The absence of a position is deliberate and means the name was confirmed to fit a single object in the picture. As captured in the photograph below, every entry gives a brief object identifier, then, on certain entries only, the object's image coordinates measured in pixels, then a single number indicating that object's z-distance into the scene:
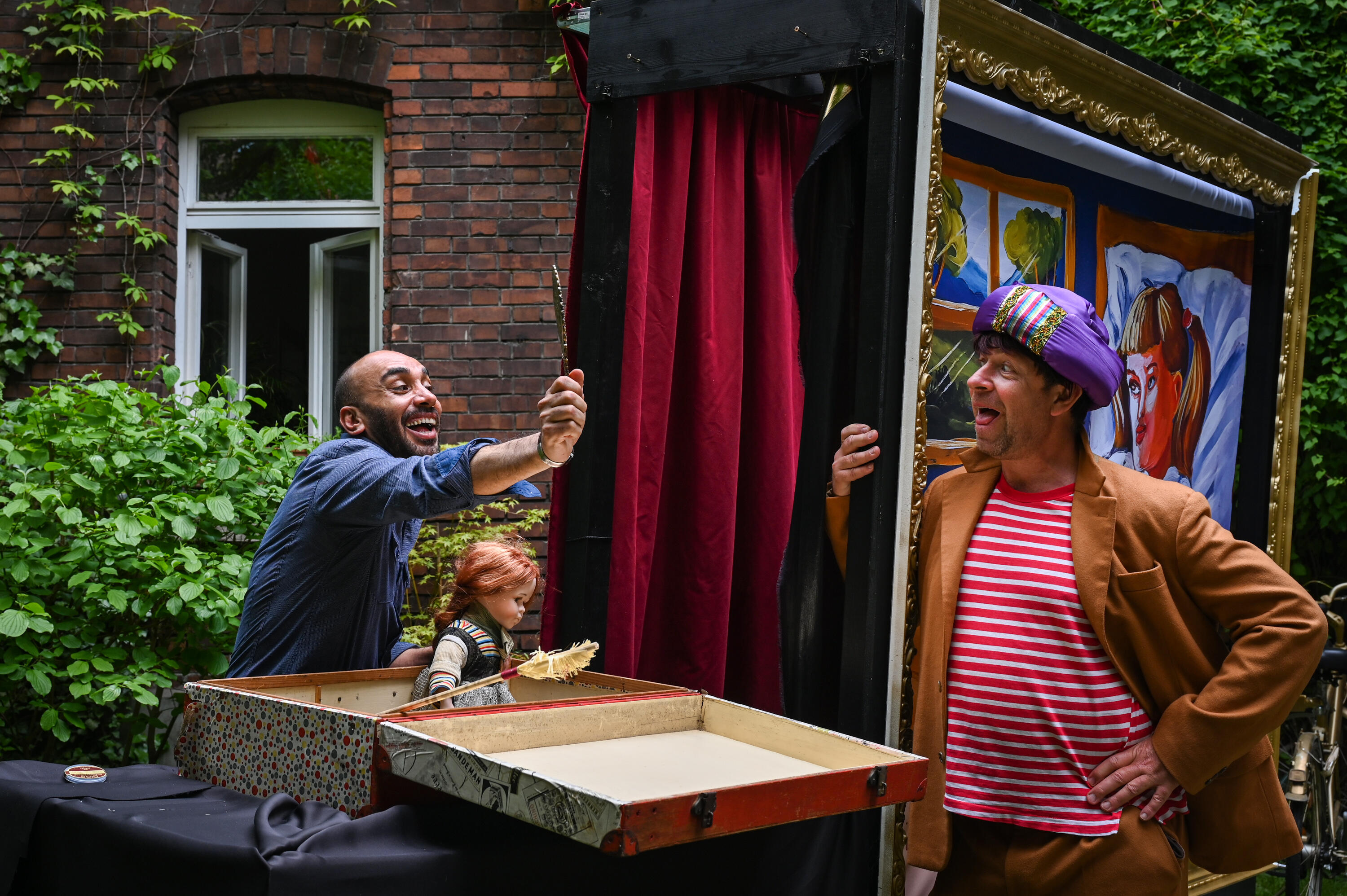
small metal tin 1.93
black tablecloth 1.64
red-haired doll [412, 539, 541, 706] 2.61
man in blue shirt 2.38
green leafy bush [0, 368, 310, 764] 4.03
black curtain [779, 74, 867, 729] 2.63
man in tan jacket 2.17
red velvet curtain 2.74
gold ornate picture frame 2.42
